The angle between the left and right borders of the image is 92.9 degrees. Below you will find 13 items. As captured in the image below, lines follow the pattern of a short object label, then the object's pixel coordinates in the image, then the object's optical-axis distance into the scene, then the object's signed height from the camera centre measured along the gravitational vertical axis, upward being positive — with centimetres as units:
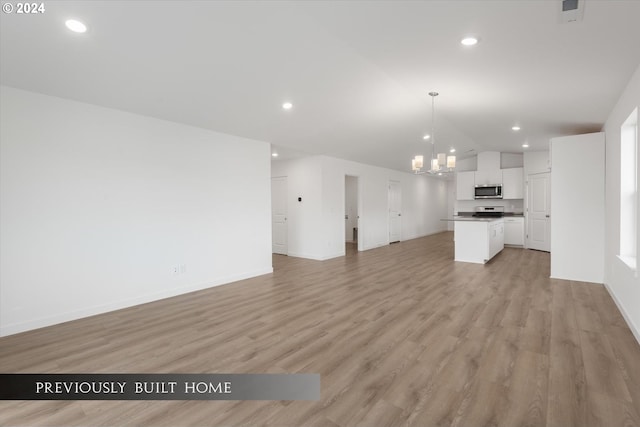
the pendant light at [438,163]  481 +68
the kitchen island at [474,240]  677 -80
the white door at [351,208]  1093 -5
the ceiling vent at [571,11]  207 +136
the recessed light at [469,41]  258 +141
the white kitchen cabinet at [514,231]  899 -80
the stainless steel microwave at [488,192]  934 +41
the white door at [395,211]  1047 -17
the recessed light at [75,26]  230 +143
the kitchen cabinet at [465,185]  995 +65
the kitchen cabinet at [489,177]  938 +88
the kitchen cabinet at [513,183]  904 +63
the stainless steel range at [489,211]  961 -22
